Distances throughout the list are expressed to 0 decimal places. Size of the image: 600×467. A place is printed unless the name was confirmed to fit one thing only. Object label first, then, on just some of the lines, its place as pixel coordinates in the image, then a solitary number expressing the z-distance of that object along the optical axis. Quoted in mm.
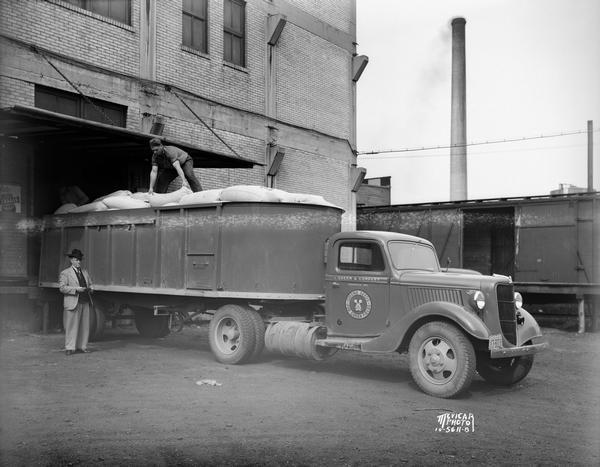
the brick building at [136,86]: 11461
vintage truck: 7539
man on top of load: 11641
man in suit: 9820
